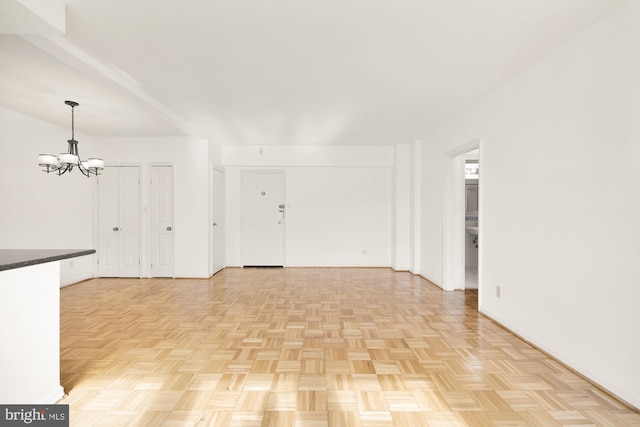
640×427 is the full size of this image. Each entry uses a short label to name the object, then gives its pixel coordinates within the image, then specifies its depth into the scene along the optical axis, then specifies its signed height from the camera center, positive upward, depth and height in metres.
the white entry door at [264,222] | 7.22 -0.28
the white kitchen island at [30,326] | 1.81 -0.67
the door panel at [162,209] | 6.08 -0.02
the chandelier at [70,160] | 3.96 +0.57
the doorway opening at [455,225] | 5.13 -0.23
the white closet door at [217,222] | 6.36 -0.27
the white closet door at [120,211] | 6.09 -0.05
